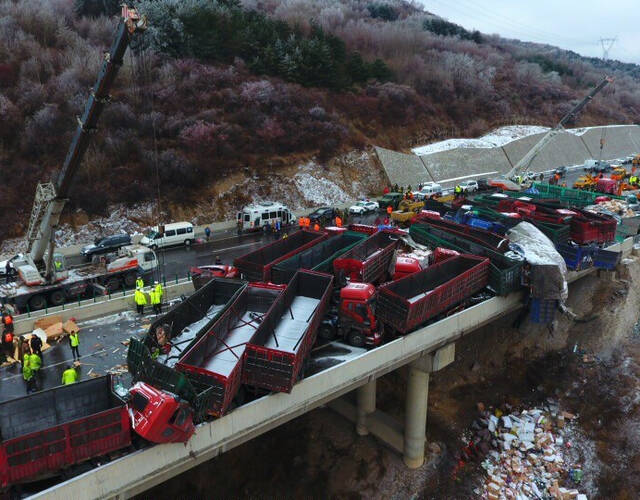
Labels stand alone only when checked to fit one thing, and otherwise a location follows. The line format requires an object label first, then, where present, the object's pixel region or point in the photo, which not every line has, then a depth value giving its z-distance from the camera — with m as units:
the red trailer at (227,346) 10.94
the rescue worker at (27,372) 13.67
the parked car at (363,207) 39.09
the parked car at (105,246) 26.20
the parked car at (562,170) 60.19
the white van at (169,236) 29.08
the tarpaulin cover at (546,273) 18.81
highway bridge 9.67
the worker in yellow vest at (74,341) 14.91
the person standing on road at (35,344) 14.47
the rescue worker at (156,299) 18.34
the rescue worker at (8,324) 16.41
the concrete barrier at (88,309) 17.47
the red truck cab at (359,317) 15.55
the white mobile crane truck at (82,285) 19.75
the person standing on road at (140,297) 18.47
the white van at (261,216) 33.88
